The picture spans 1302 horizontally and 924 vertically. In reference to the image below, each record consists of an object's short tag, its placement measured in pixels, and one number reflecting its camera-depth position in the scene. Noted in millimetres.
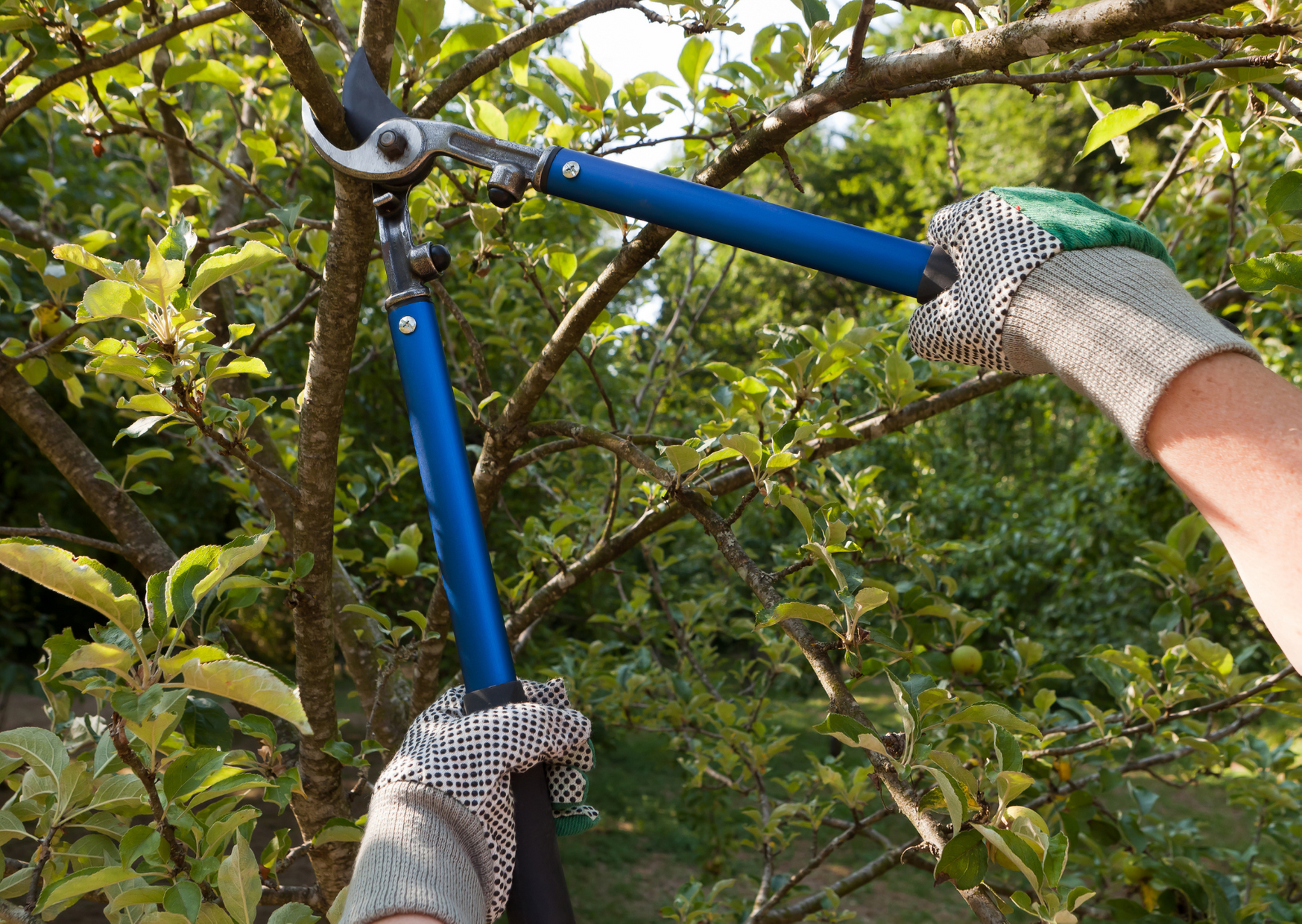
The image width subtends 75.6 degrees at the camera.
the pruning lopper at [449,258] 1068
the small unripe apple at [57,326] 1779
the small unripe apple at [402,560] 2073
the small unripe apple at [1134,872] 2152
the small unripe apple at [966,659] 1966
